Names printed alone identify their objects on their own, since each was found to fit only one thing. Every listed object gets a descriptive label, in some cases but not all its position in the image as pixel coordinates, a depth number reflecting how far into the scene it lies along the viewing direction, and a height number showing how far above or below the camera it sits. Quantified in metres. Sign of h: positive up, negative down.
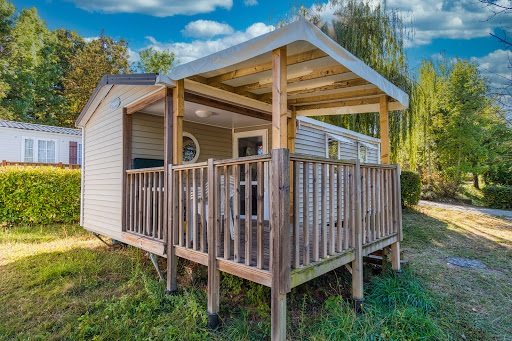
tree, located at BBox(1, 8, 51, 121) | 14.95 +6.02
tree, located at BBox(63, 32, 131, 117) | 15.11 +6.07
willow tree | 8.38 +4.29
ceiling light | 4.91 +1.10
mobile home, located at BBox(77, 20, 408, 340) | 2.41 +0.24
